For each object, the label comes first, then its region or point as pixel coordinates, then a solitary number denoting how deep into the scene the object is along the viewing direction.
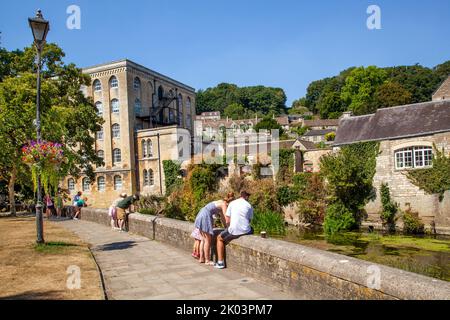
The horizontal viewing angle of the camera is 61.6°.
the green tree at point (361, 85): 72.00
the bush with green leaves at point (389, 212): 21.80
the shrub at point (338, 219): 21.72
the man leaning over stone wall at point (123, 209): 13.81
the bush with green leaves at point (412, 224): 20.28
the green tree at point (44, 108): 16.83
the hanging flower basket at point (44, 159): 9.27
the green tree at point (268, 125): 71.18
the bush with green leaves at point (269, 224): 18.95
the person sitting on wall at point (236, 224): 7.23
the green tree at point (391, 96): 58.84
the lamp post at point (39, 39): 8.95
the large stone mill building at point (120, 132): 38.88
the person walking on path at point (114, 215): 14.45
